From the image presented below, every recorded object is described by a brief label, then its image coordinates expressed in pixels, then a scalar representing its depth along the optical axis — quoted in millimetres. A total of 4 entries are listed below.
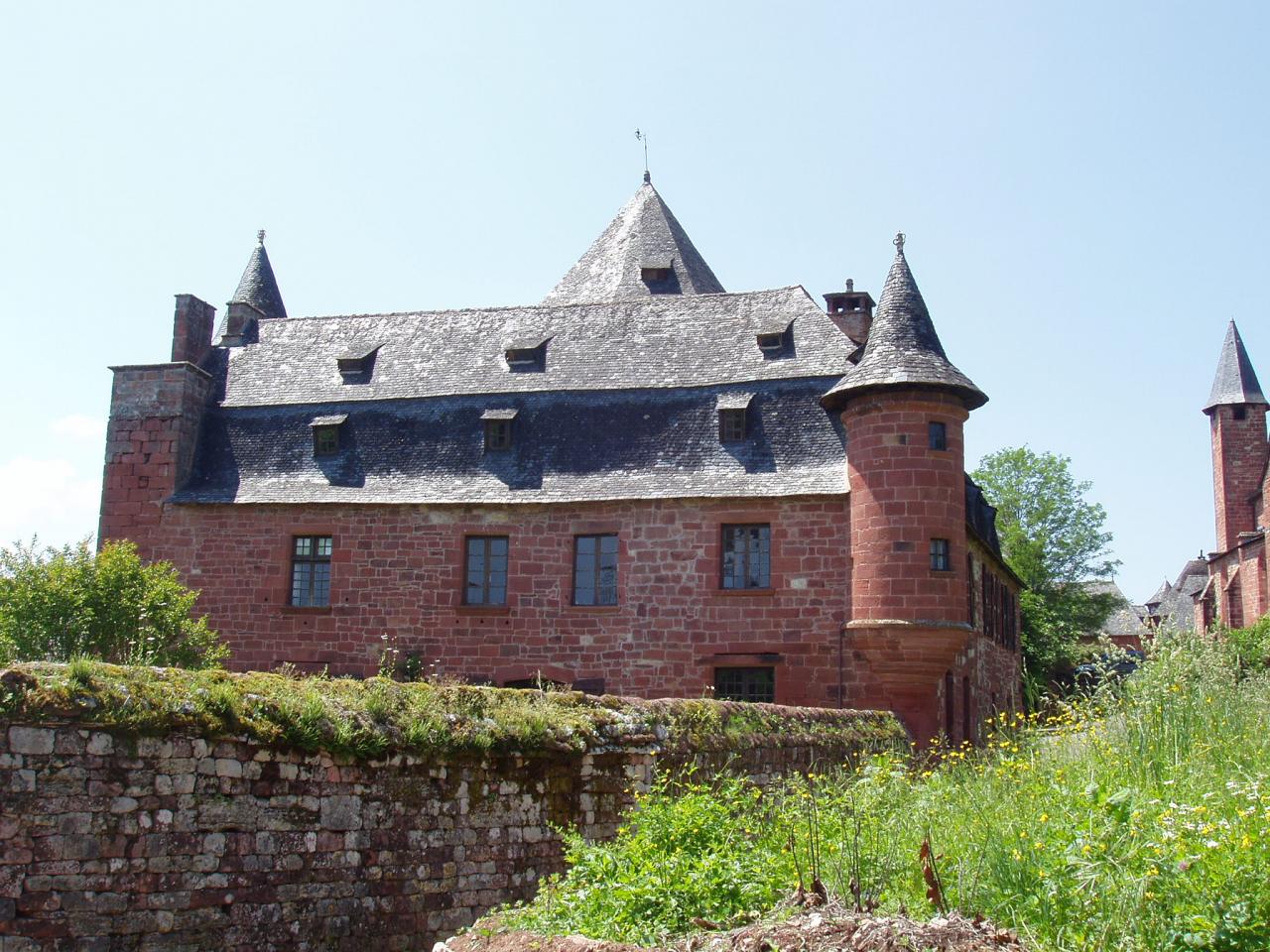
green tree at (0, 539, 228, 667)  17547
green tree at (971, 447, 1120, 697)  46000
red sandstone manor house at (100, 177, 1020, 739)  19719
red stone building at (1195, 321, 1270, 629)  46156
